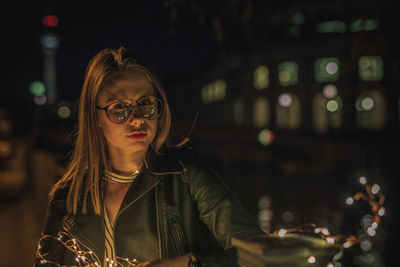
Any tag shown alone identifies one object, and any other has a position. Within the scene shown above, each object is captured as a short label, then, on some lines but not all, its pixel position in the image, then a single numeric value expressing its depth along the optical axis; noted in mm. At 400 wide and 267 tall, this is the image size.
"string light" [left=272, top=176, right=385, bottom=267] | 1611
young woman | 2035
